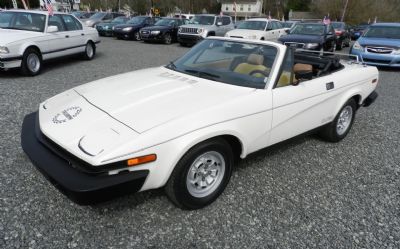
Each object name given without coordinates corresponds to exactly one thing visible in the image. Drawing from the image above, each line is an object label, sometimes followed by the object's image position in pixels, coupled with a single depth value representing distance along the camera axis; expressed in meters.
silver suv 14.18
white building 67.79
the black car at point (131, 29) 16.48
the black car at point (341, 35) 15.15
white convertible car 2.12
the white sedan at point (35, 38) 6.78
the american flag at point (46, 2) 13.51
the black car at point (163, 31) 15.48
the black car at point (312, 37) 10.83
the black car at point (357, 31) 24.02
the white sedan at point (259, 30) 12.55
